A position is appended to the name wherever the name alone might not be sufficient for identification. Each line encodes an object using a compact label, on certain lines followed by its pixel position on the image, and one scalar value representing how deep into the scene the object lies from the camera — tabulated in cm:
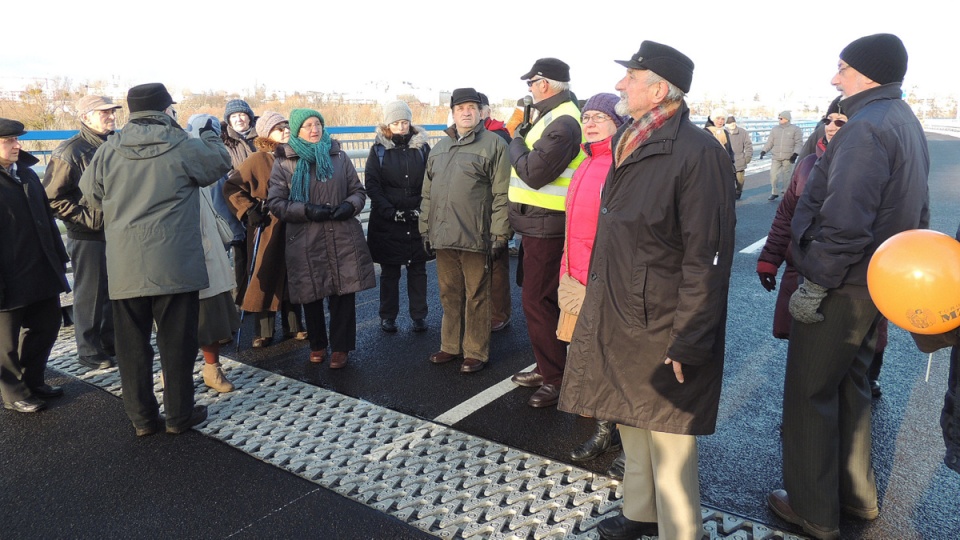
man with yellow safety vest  431
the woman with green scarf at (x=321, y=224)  521
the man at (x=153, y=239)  409
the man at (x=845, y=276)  282
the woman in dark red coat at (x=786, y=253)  366
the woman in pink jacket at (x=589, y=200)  382
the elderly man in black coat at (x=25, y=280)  451
